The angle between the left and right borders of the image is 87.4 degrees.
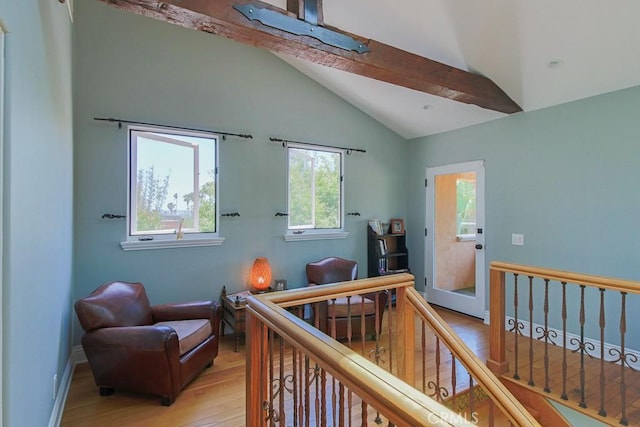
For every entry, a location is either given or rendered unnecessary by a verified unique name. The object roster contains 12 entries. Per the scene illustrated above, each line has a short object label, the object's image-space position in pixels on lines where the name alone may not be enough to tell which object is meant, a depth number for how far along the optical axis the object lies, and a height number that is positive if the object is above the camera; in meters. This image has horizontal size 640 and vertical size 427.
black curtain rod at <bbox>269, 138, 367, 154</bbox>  4.12 +0.91
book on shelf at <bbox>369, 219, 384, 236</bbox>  4.76 -0.19
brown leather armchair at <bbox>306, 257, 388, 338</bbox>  3.56 -0.88
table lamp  3.79 -0.71
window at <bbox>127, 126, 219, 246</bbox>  3.36 +0.31
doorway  4.87 -0.28
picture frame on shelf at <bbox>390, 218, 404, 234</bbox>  4.96 -0.19
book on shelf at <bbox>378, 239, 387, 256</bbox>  4.71 -0.47
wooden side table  3.37 -1.08
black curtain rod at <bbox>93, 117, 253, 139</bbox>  3.16 +0.90
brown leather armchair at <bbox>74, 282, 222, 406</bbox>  2.38 -0.99
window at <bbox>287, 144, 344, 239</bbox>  4.31 +0.32
